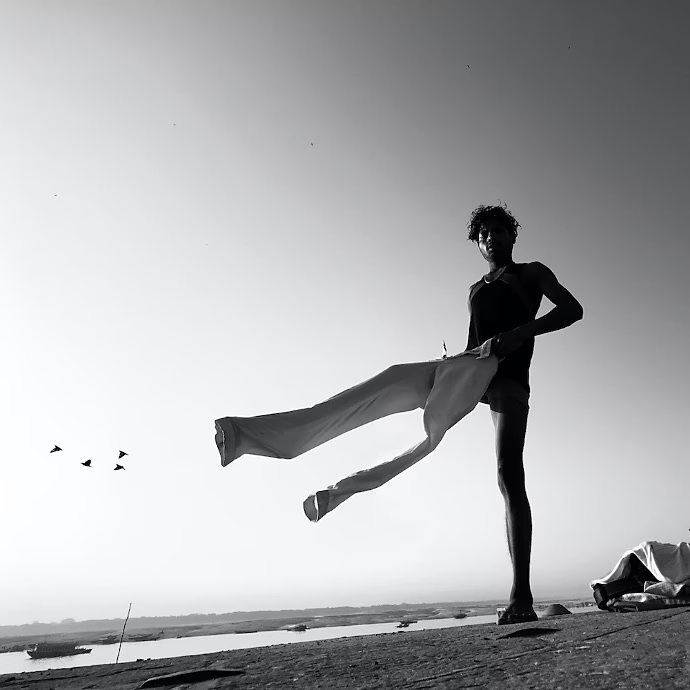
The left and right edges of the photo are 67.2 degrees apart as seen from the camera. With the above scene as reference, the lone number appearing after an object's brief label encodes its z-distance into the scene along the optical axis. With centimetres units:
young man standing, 304
